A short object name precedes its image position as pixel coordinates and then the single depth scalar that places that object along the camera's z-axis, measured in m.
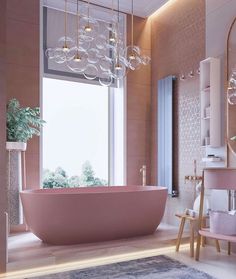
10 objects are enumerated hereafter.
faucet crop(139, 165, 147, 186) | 5.06
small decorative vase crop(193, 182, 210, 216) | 3.86
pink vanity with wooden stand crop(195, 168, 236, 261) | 3.12
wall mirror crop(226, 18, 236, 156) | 3.77
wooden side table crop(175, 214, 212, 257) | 3.47
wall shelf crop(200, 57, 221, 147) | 3.91
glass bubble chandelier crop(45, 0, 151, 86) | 3.47
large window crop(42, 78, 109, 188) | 4.85
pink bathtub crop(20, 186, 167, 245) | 3.36
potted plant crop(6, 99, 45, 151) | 3.88
